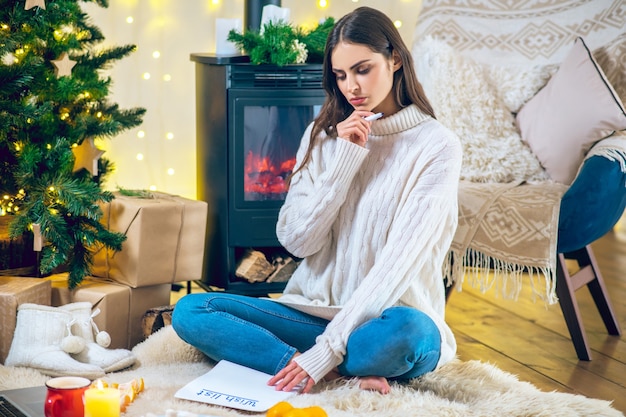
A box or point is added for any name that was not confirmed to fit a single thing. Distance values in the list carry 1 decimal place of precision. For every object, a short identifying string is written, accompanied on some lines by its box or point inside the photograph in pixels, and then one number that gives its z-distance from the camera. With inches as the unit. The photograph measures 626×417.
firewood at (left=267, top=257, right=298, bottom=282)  119.9
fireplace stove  115.7
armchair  104.0
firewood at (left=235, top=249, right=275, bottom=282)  118.3
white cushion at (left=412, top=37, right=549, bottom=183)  120.7
